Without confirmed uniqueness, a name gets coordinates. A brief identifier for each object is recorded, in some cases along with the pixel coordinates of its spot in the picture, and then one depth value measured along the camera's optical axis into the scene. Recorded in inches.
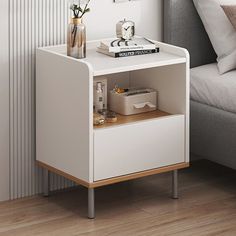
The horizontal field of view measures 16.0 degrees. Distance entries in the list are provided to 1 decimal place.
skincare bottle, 135.0
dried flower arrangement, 132.5
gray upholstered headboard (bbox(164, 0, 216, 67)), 150.2
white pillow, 147.3
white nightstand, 127.5
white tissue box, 137.2
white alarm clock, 137.2
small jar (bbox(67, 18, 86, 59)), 130.9
